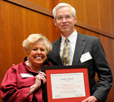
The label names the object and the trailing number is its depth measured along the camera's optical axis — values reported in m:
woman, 2.06
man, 2.18
